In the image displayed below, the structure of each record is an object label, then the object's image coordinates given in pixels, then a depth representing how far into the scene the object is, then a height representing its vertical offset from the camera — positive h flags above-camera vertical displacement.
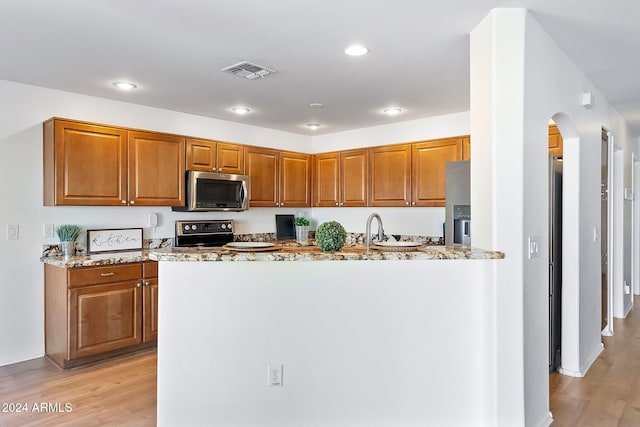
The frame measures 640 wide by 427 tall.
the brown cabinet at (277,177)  5.17 +0.48
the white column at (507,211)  2.30 +0.02
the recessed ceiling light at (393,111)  4.47 +1.09
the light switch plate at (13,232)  3.61 -0.14
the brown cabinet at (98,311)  3.47 -0.82
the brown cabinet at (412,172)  4.64 +0.49
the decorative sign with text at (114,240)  4.02 -0.24
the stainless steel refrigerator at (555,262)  3.29 -0.37
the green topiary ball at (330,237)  2.50 -0.13
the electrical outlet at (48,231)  3.79 -0.14
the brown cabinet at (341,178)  5.34 +0.46
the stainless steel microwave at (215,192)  4.46 +0.25
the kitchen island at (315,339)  2.39 -0.69
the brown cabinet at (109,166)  3.62 +0.45
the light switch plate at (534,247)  2.41 -0.18
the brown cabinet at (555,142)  3.88 +0.65
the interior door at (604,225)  4.07 -0.11
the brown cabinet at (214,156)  4.53 +0.65
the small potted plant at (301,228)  5.71 -0.18
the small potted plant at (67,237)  3.75 -0.19
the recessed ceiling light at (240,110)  4.46 +1.10
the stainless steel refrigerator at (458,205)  3.72 +0.08
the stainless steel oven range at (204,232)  4.65 -0.20
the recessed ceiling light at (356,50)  2.81 +1.09
